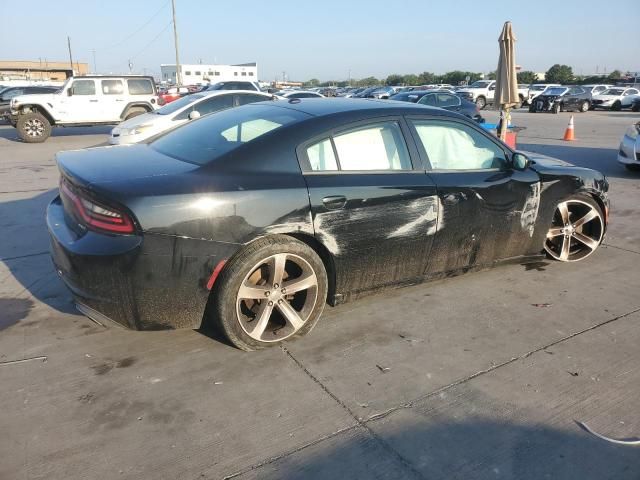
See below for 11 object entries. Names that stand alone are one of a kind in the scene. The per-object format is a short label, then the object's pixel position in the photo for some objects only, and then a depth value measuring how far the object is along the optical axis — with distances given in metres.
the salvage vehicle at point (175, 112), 10.09
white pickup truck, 34.02
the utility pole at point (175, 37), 42.50
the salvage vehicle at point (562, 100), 29.17
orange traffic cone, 14.85
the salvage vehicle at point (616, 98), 30.95
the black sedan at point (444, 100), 16.73
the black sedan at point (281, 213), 2.66
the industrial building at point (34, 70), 80.25
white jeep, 13.87
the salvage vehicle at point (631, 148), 8.84
